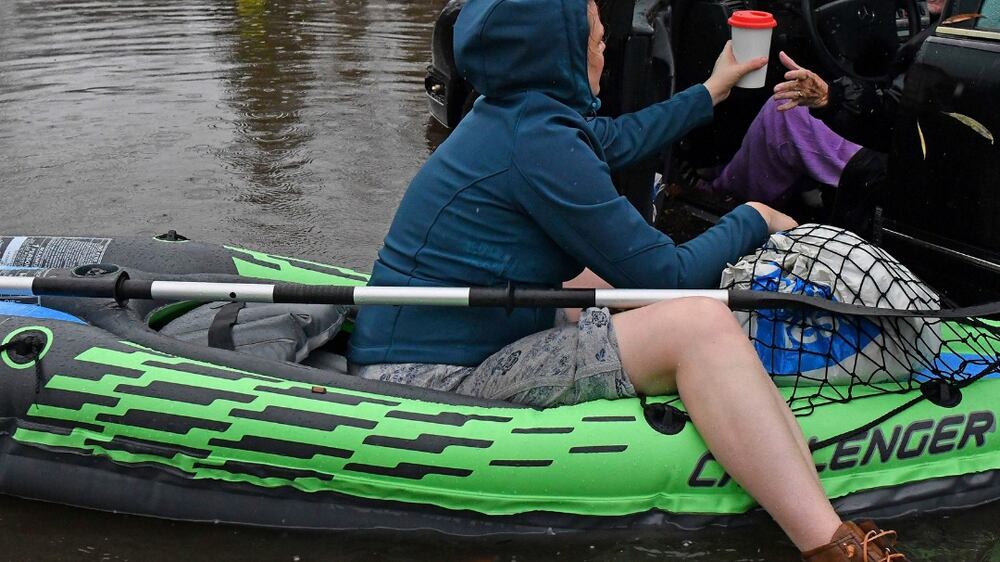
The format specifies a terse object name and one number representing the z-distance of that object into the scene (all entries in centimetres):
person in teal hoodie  254
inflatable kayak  269
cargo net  282
